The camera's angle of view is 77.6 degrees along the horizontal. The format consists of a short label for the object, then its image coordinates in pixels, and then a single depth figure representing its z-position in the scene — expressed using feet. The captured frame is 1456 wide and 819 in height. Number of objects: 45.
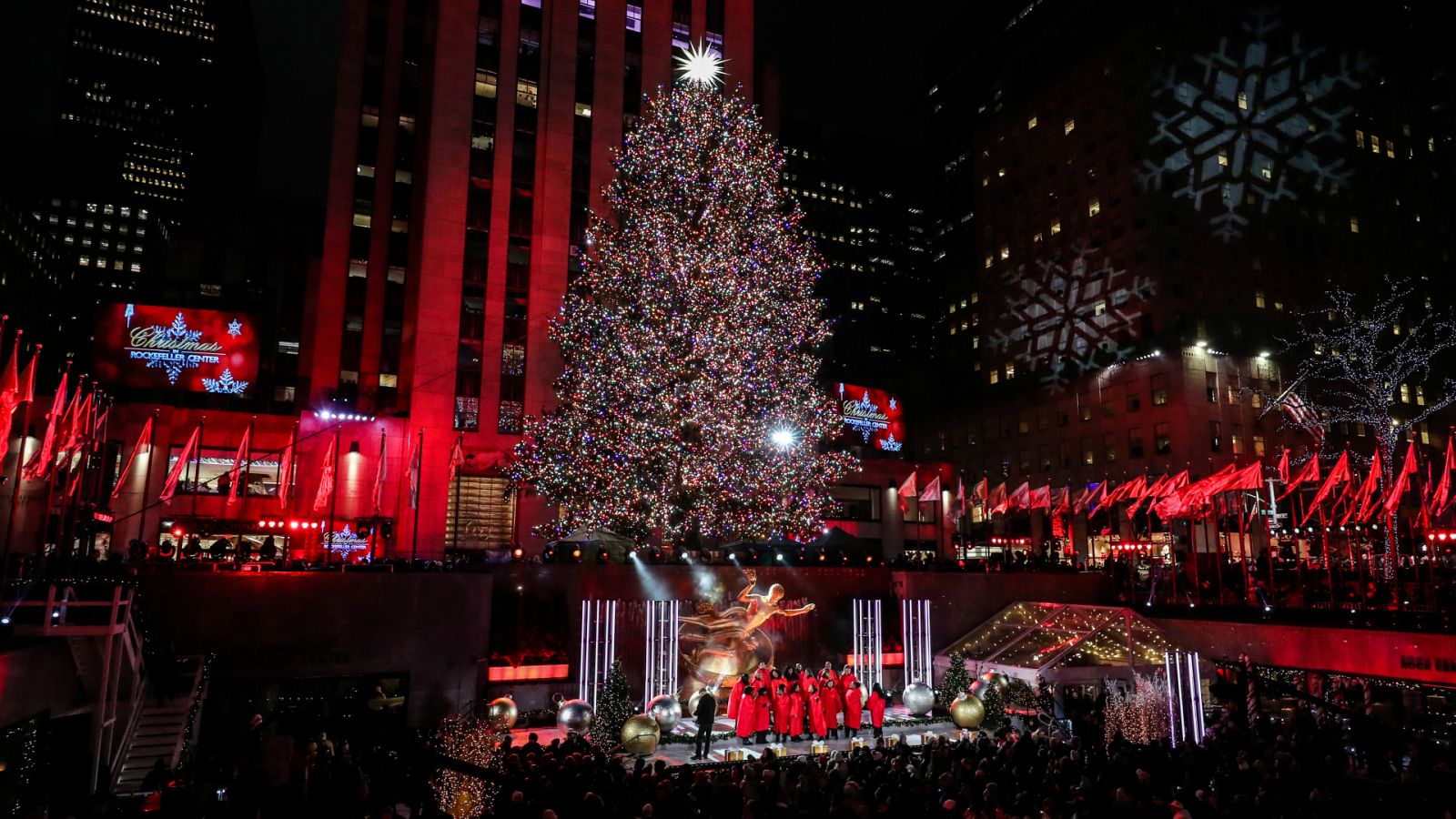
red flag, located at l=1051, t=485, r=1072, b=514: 112.78
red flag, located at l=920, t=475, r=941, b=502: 111.75
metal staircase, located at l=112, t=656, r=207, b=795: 52.85
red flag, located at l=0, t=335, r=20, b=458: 54.03
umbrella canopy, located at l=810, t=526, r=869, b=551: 101.55
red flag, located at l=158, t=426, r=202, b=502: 76.93
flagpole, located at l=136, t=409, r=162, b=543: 105.19
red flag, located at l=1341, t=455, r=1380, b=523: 82.33
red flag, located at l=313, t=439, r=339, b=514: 86.07
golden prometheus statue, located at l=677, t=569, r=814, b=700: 79.00
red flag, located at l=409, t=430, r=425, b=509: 86.52
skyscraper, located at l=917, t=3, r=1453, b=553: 183.52
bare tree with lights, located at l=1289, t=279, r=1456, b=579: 185.78
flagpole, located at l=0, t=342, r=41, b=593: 49.73
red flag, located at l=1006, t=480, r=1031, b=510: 113.19
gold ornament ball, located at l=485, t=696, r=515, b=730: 65.72
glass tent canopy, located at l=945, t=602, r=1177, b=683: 76.64
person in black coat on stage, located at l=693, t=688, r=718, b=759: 63.98
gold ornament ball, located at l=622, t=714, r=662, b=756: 62.44
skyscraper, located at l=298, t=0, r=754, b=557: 125.59
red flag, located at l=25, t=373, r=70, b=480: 59.62
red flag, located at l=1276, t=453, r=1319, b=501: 86.99
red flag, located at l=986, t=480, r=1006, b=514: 117.80
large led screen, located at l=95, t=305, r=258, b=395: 111.45
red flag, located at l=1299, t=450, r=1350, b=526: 83.61
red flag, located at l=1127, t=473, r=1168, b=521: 100.12
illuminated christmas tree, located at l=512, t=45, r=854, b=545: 94.22
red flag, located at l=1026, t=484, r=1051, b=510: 111.14
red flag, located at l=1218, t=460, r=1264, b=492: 85.51
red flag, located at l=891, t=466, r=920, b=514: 115.94
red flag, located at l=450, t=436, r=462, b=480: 96.33
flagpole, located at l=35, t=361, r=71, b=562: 57.02
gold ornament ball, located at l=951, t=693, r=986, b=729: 72.95
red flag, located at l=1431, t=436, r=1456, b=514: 78.28
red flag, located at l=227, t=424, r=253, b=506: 81.69
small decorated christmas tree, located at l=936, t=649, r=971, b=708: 82.33
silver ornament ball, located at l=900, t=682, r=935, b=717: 78.33
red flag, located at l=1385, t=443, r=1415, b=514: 79.36
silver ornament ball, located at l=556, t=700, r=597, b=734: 67.77
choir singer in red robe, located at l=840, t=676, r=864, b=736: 70.23
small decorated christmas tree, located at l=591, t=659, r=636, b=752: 65.31
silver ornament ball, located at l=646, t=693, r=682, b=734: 69.21
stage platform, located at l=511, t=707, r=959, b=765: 65.21
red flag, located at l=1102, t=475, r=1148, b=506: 103.14
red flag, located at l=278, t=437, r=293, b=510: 84.72
